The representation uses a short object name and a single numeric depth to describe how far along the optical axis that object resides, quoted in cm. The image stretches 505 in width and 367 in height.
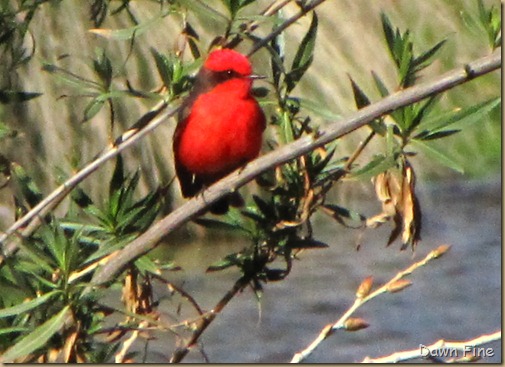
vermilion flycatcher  725
